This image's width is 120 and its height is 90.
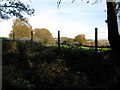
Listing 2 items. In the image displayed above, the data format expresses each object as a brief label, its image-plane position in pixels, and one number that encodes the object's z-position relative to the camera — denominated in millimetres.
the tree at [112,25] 7430
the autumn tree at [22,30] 31552
